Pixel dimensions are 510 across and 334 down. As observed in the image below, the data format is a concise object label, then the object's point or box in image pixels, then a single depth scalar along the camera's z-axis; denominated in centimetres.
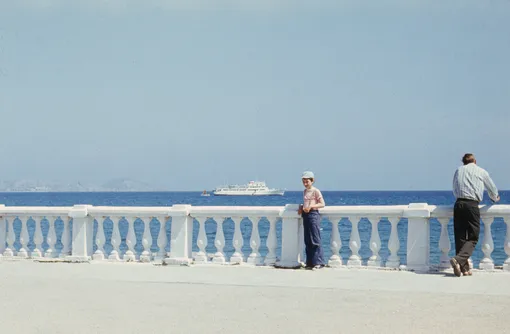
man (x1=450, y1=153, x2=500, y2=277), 1118
